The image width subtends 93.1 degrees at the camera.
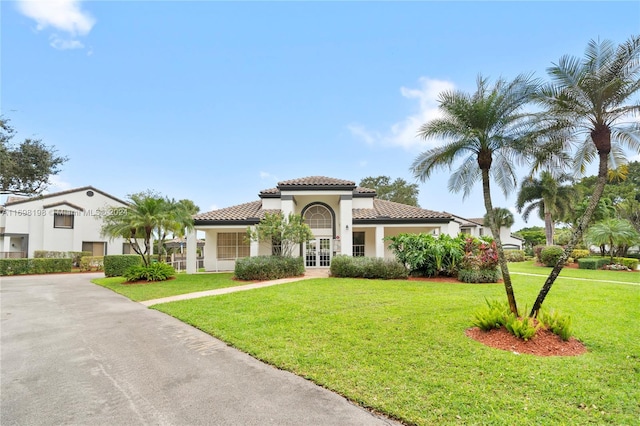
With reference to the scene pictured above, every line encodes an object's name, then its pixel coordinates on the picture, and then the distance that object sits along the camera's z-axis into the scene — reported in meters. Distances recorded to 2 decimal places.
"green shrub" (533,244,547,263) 28.37
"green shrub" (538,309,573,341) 5.89
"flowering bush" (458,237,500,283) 14.20
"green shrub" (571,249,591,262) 27.67
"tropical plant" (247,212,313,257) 16.50
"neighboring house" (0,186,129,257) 28.67
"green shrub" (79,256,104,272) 27.05
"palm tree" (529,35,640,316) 6.20
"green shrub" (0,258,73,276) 23.84
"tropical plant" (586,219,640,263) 24.00
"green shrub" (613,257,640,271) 23.58
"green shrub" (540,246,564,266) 25.78
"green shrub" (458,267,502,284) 14.08
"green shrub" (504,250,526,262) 35.38
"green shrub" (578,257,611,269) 24.00
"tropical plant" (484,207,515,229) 40.97
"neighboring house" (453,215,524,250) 41.62
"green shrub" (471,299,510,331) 6.30
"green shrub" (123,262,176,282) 16.48
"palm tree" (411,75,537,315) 7.09
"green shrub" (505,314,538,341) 5.77
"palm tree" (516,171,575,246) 29.77
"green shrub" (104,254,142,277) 21.50
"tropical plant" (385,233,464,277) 15.11
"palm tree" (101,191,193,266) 16.44
